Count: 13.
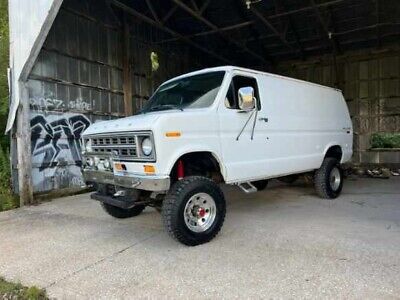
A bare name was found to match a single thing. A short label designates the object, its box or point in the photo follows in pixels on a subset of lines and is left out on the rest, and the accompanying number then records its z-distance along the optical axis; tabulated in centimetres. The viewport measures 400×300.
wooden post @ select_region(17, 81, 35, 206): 786
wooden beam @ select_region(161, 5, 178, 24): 1038
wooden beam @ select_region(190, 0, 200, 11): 1016
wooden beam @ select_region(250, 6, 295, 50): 1034
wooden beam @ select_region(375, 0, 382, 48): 1122
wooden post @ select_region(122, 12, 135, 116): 1091
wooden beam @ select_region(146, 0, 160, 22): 1005
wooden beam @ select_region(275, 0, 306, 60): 1136
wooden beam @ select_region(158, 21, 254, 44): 1126
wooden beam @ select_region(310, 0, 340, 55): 1041
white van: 438
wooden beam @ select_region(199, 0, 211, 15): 987
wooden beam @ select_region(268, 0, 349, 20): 977
